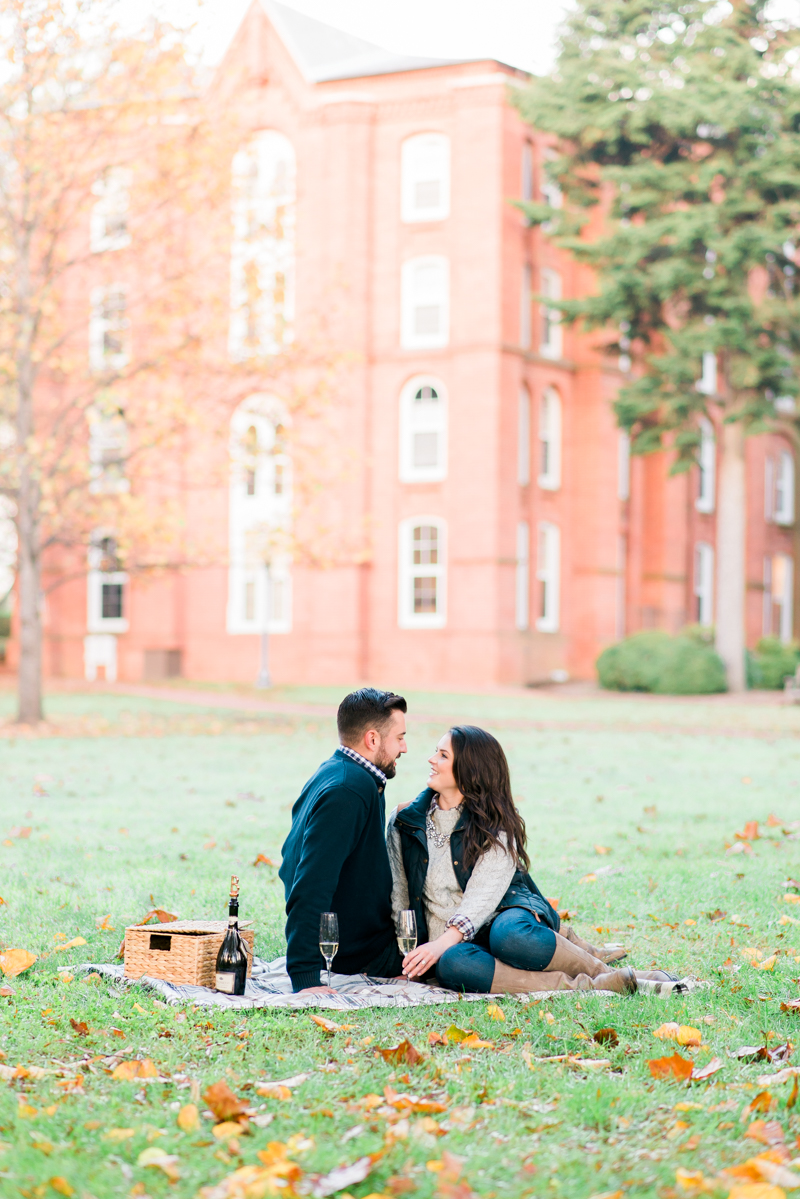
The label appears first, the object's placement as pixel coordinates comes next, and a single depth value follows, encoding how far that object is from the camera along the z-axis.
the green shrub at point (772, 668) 32.34
